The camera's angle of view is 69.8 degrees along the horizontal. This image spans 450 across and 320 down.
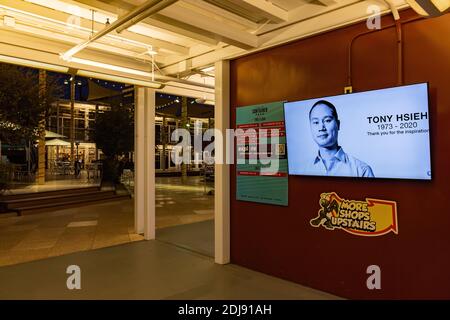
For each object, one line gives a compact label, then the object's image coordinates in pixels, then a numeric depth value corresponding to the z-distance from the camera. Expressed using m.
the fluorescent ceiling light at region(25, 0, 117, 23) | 3.46
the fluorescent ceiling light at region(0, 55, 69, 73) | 3.72
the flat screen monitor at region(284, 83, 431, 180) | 2.65
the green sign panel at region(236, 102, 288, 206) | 3.80
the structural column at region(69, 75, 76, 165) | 16.72
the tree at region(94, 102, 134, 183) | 12.33
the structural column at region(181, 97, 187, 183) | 15.84
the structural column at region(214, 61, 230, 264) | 4.34
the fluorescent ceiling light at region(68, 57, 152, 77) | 3.95
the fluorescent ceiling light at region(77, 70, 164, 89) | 4.25
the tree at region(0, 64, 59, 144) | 8.10
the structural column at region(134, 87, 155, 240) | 5.80
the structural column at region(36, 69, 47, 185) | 8.95
